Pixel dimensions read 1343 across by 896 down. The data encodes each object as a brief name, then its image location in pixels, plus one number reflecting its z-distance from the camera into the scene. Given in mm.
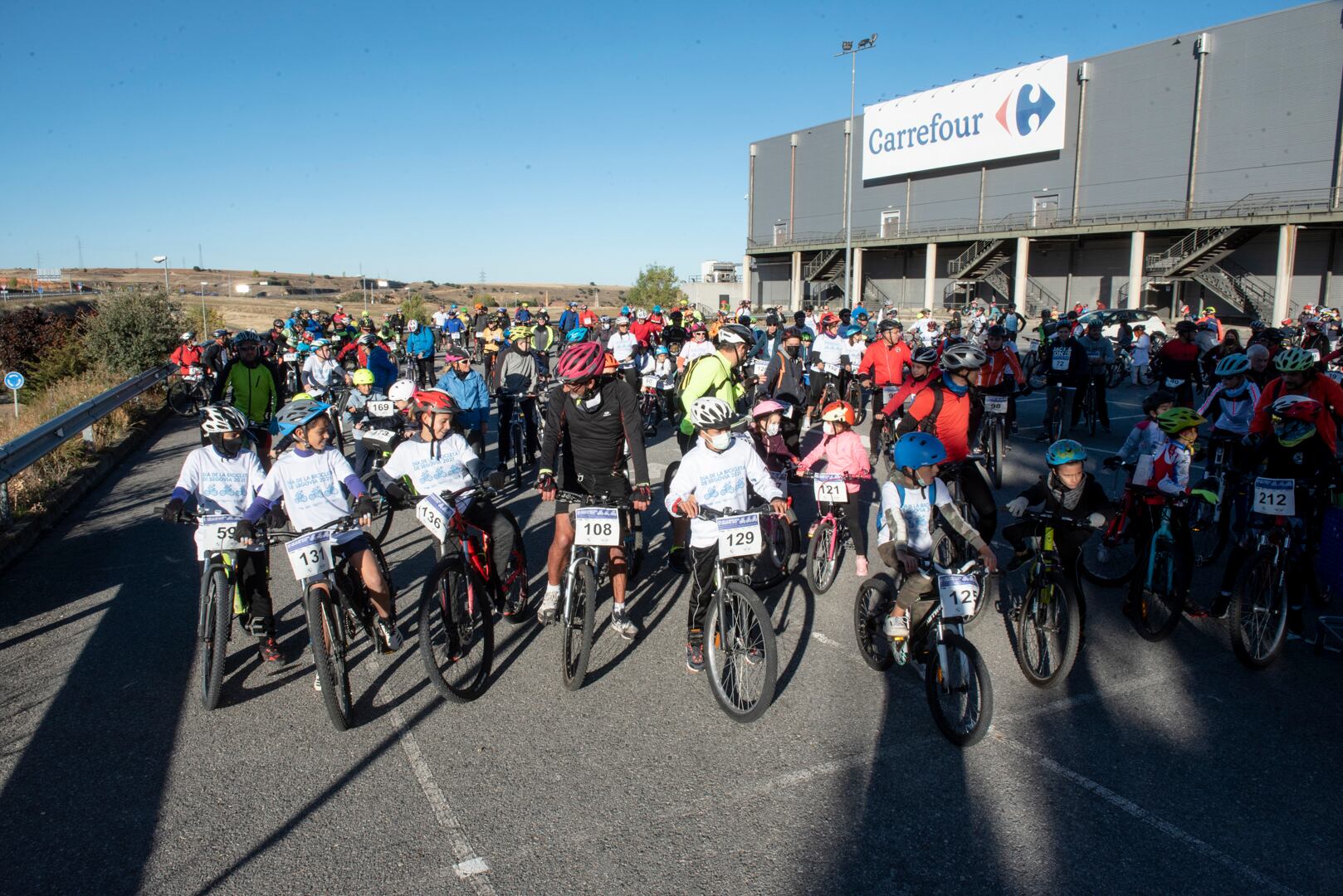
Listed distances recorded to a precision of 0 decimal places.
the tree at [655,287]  72062
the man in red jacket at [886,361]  12242
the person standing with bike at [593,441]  6219
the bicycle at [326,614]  4949
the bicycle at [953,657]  4676
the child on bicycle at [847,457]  7551
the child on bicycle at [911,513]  5102
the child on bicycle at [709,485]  5453
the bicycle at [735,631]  5117
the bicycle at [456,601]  5234
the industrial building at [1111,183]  34844
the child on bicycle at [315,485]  5609
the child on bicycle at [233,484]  5844
